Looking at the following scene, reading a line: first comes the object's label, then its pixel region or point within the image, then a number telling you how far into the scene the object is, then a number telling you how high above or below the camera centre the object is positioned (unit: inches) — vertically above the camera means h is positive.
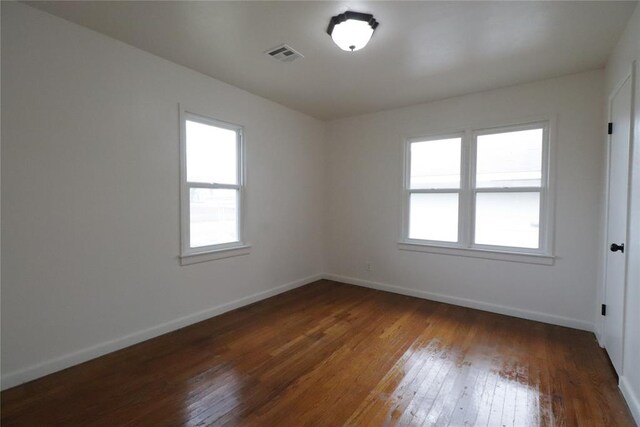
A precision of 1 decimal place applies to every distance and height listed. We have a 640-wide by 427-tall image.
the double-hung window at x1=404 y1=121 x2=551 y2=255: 131.3 +9.3
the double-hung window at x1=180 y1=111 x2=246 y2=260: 122.4 +9.1
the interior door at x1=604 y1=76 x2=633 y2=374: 85.8 -2.4
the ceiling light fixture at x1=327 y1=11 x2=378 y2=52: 83.4 +52.5
